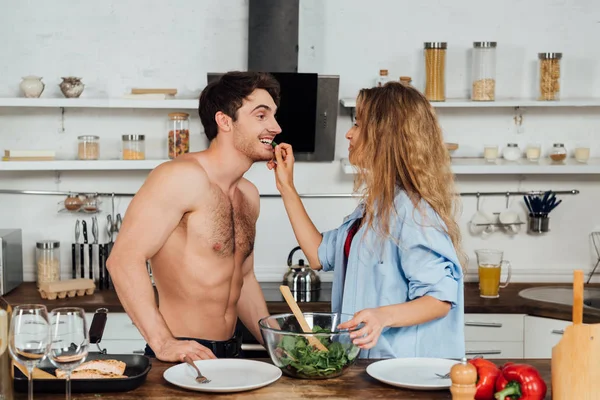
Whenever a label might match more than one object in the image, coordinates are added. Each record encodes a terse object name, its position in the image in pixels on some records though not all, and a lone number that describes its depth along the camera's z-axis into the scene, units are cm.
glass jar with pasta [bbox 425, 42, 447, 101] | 427
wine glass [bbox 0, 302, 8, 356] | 176
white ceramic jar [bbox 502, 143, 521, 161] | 442
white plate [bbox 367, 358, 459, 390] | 203
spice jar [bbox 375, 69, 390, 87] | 425
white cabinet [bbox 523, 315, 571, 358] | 392
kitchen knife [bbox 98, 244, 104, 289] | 429
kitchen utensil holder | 454
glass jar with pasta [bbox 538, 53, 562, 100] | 436
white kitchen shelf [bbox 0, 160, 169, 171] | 418
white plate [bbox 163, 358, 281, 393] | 200
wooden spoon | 210
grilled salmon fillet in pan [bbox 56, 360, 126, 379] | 203
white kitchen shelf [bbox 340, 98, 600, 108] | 430
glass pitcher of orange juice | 412
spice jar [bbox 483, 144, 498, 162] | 441
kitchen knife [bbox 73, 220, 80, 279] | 436
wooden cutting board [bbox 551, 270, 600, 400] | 174
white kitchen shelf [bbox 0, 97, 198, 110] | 416
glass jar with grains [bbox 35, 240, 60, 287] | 426
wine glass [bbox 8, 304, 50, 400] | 172
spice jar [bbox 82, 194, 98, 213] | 440
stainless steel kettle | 414
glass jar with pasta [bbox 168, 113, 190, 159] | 427
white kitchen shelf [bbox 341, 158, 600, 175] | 433
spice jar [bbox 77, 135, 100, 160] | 427
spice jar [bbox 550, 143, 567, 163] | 441
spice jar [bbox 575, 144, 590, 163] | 441
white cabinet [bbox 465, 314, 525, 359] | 399
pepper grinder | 170
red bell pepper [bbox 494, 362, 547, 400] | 184
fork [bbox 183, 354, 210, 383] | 206
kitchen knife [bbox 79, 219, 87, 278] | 436
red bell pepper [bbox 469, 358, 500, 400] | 189
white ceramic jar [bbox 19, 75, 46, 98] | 420
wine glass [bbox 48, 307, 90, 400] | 175
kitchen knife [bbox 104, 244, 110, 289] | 429
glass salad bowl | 210
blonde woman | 246
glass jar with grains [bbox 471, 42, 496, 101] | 434
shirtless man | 262
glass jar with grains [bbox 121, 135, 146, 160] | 425
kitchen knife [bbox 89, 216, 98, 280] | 436
